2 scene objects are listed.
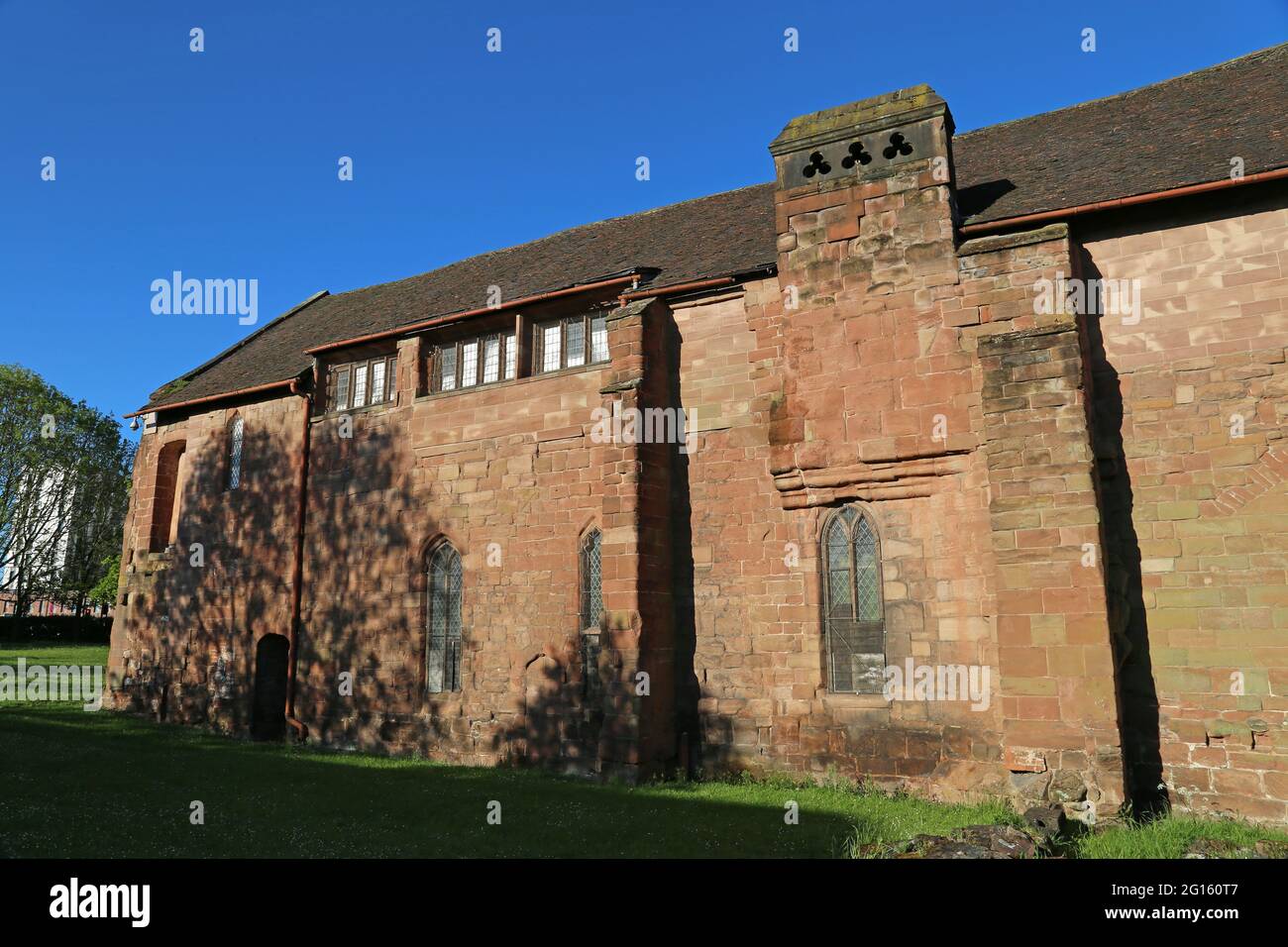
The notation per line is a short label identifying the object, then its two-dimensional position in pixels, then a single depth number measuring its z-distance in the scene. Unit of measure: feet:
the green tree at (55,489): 118.21
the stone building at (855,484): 32.83
